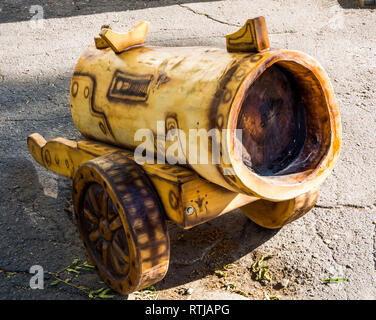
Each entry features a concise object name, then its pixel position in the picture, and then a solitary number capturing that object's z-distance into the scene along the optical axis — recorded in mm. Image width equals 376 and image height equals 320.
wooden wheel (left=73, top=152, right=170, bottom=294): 1431
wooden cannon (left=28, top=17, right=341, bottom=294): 1316
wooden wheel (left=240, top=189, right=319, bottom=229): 1717
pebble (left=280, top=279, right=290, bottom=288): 1695
